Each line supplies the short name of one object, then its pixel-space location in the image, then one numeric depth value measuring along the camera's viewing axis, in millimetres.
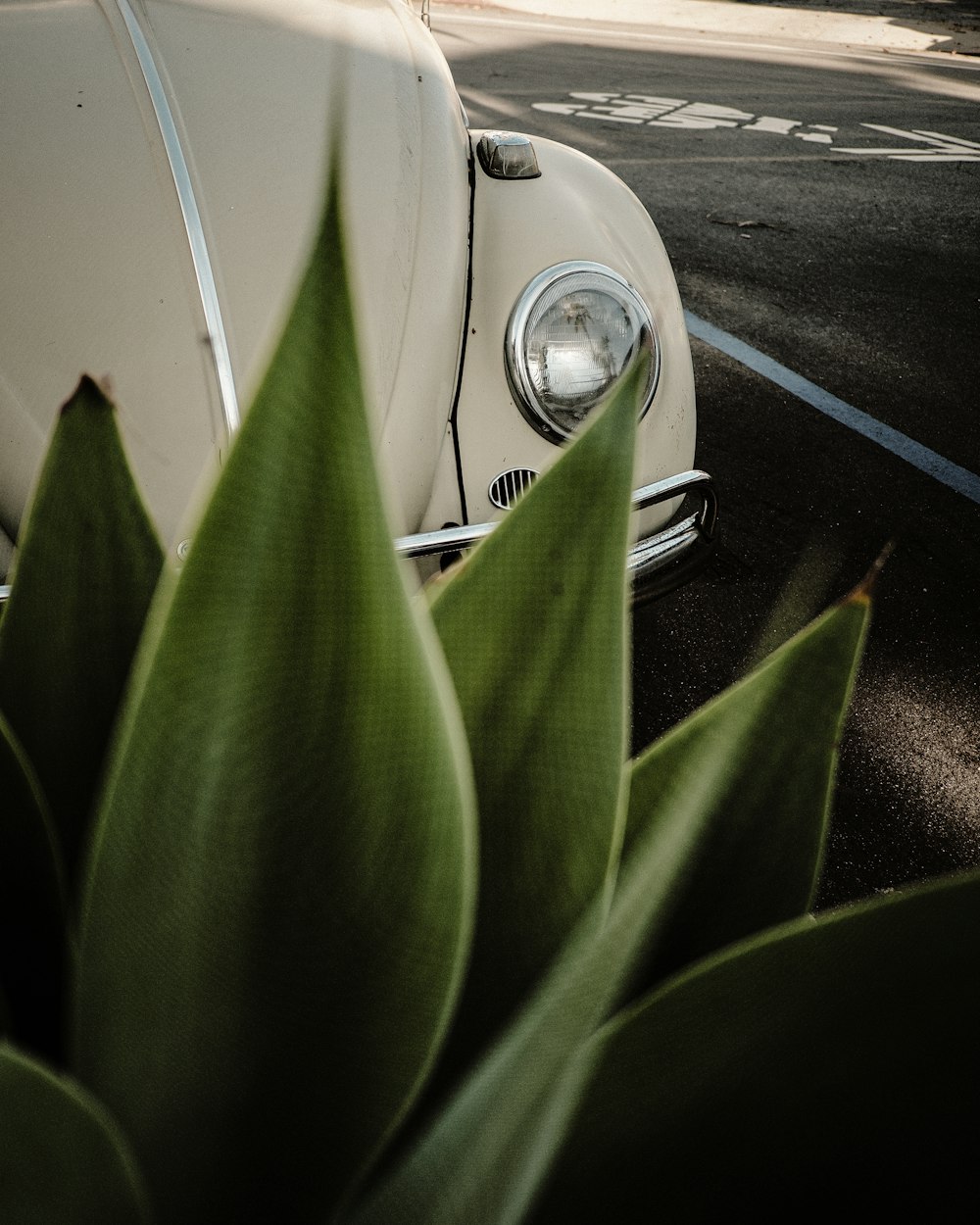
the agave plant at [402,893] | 338
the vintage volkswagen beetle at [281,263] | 1567
